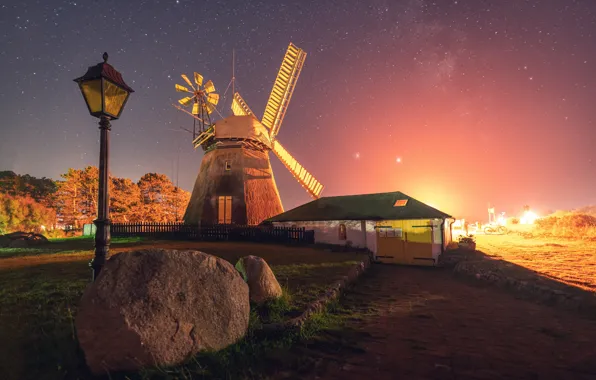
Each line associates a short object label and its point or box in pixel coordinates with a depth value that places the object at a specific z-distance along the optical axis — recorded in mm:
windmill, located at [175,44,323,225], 21375
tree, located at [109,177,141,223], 33469
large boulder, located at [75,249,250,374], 2924
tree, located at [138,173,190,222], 36344
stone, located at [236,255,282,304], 5543
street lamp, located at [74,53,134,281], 4000
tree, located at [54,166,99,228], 33094
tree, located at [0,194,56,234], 30281
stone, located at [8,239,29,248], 18528
